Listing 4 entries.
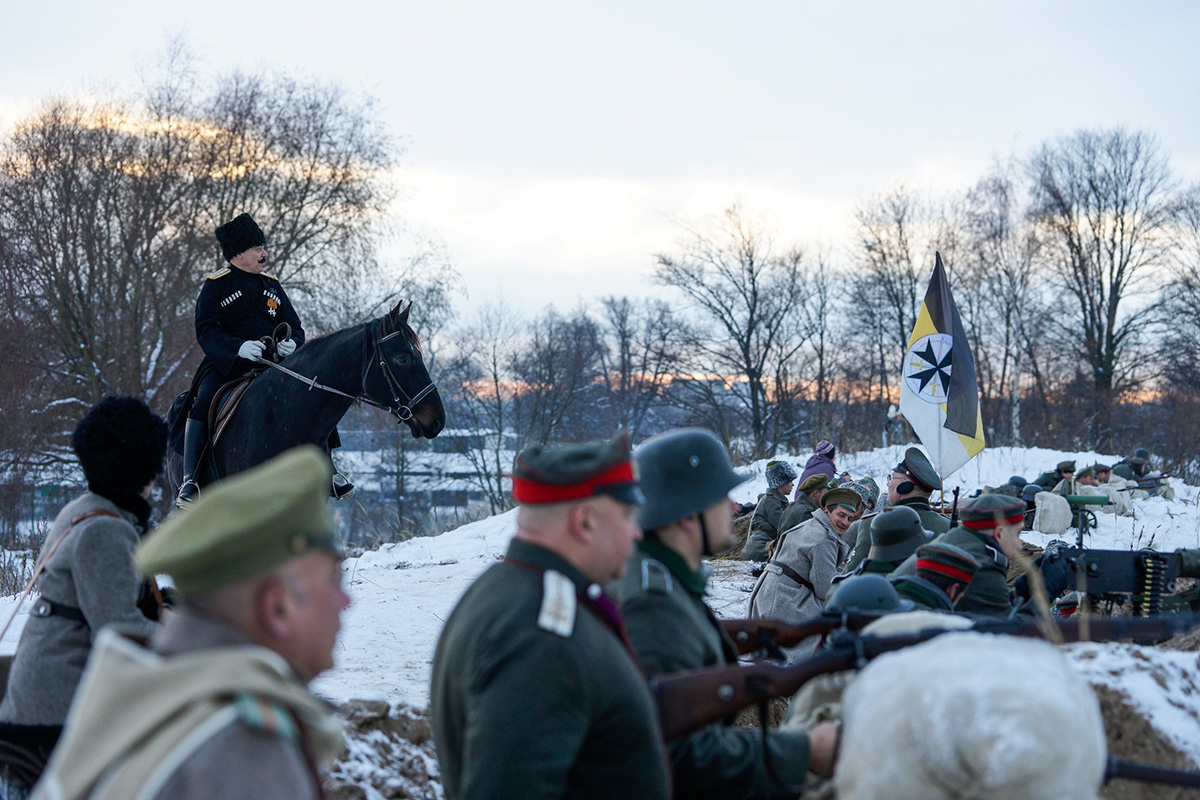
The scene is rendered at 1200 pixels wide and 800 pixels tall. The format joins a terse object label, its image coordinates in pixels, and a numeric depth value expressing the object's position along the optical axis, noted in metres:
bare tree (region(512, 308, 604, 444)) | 47.07
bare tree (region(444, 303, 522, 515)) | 44.53
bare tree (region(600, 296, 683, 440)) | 42.47
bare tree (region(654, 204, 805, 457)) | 40.81
